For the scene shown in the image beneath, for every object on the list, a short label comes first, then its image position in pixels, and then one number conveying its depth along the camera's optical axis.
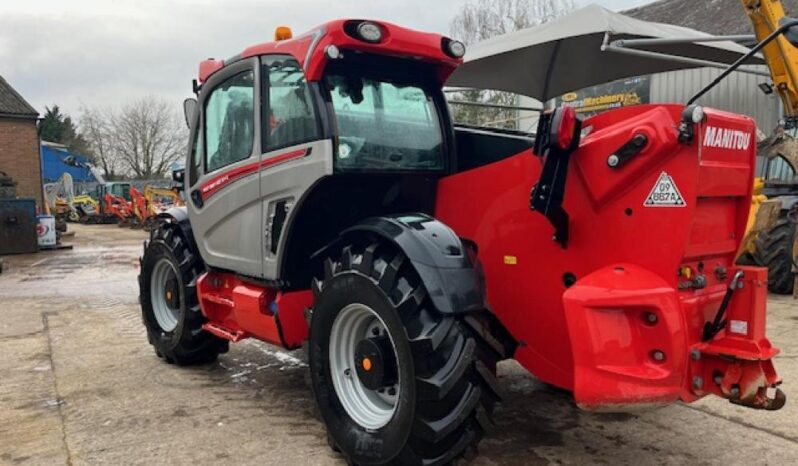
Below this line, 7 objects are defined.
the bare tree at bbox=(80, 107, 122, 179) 54.81
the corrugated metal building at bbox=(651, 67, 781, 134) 14.73
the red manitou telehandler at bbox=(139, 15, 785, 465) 2.64
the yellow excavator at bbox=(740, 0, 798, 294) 7.92
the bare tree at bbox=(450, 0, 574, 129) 28.36
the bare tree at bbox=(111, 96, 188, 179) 53.22
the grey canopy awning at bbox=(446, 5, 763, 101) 8.48
